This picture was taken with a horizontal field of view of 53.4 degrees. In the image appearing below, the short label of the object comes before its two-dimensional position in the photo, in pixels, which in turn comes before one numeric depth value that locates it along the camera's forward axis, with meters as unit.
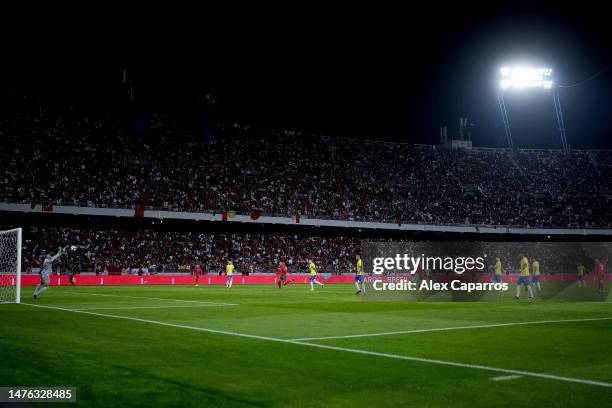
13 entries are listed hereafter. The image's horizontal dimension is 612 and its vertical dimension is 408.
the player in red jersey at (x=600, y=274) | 39.29
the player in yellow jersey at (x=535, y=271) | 32.31
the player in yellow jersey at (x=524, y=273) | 28.70
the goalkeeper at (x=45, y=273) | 26.44
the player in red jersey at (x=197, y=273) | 49.74
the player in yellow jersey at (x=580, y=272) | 45.91
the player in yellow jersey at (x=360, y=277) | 33.91
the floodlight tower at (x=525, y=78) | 67.06
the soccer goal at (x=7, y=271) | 29.04
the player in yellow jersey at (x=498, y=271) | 34.63
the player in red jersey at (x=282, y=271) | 41.33
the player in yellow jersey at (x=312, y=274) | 40.31
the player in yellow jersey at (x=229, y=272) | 42.25
